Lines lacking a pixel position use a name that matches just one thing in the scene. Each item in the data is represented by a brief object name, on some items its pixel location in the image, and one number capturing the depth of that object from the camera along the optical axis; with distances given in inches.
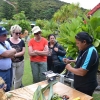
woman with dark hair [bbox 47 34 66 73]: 113.9
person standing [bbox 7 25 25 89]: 96.7
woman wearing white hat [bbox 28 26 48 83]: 103.9
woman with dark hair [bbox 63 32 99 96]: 61.2
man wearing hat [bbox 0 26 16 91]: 76.7
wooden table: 59.7
